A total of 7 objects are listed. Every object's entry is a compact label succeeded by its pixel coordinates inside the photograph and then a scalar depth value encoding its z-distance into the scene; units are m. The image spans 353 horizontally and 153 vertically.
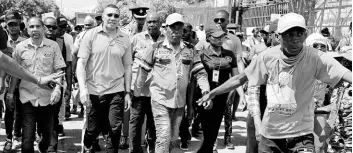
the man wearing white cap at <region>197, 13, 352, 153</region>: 4.01
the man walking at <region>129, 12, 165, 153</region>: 6.66
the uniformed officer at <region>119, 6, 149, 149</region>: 7.71
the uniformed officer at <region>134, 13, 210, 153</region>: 5.88
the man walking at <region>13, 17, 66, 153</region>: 5.88
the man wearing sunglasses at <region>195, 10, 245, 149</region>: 7.18
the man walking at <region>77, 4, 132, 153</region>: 6.03
